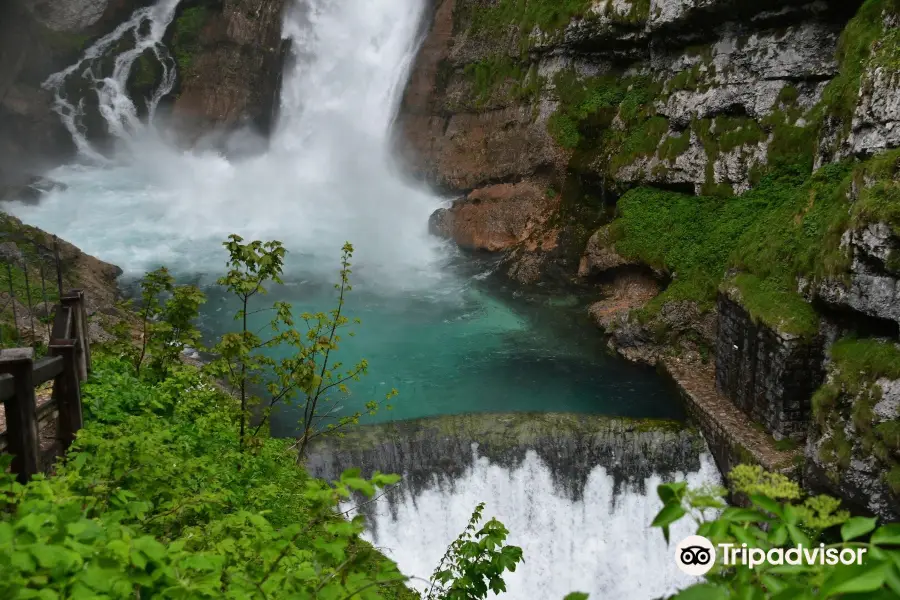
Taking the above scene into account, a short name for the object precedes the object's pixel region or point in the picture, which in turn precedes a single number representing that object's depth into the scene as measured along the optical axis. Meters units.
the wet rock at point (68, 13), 28.14
